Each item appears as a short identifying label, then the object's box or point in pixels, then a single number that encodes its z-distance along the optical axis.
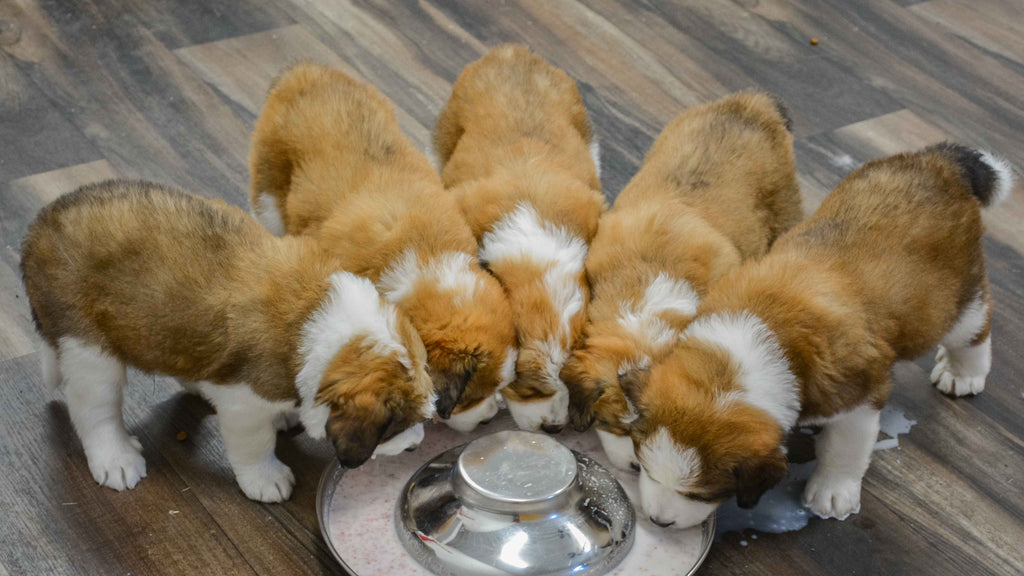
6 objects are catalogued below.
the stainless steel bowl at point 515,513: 2.94
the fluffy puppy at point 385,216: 3.00
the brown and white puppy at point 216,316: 2.84
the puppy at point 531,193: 3.11
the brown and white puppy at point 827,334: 2.69
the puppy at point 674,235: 2.99
